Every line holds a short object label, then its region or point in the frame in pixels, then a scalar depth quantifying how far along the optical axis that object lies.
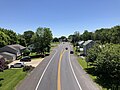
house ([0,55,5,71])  14.48
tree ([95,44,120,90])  12.79
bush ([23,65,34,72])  19.06
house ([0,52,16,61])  28.09
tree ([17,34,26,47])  47.33
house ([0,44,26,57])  31.68
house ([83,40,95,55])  33.60
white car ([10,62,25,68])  22.34
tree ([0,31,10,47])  37.56
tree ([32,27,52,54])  35.28
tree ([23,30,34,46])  56.22
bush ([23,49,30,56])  35.68
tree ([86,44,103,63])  17.49
